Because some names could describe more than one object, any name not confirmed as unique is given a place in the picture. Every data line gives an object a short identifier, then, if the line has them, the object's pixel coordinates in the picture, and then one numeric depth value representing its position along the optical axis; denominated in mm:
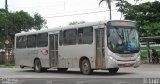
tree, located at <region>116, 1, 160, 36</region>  44469
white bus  23703
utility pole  50688
